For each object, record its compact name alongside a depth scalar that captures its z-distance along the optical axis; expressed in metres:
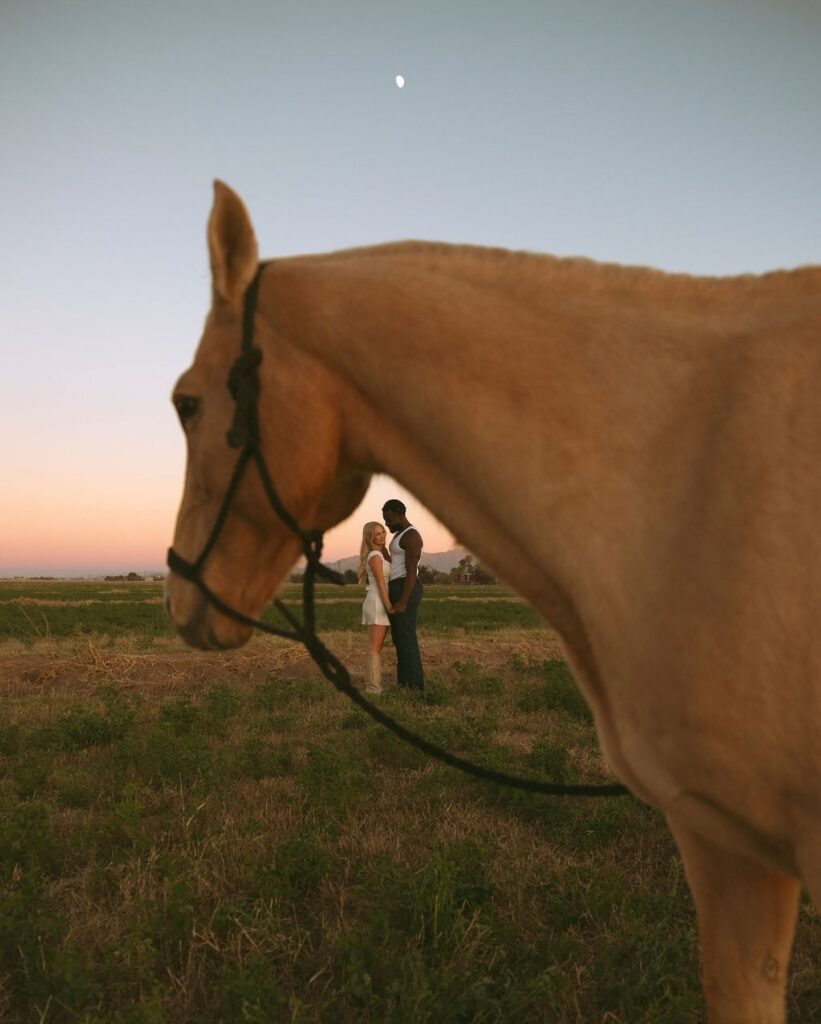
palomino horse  1.65
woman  9.68
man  9.91
